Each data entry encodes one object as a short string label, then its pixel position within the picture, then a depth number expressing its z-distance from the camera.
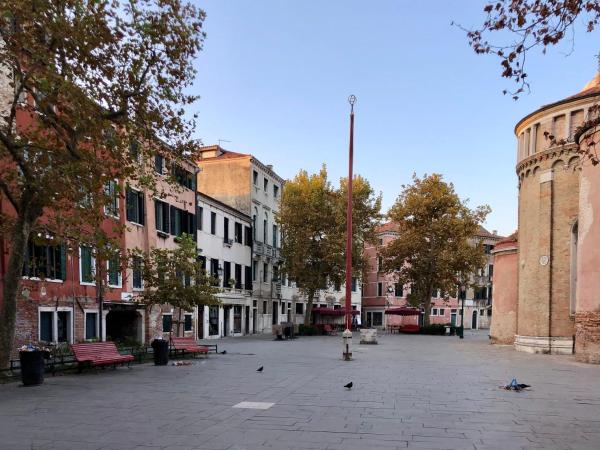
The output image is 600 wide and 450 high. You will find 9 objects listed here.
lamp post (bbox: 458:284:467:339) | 40.95
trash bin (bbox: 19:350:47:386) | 11.96
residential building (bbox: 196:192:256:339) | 34.47
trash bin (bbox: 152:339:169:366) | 17.16
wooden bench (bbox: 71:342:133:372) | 14.29
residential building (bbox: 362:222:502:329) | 68.75
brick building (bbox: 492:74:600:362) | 23.02
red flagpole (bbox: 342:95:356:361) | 19.53
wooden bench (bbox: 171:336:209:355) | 19.30
